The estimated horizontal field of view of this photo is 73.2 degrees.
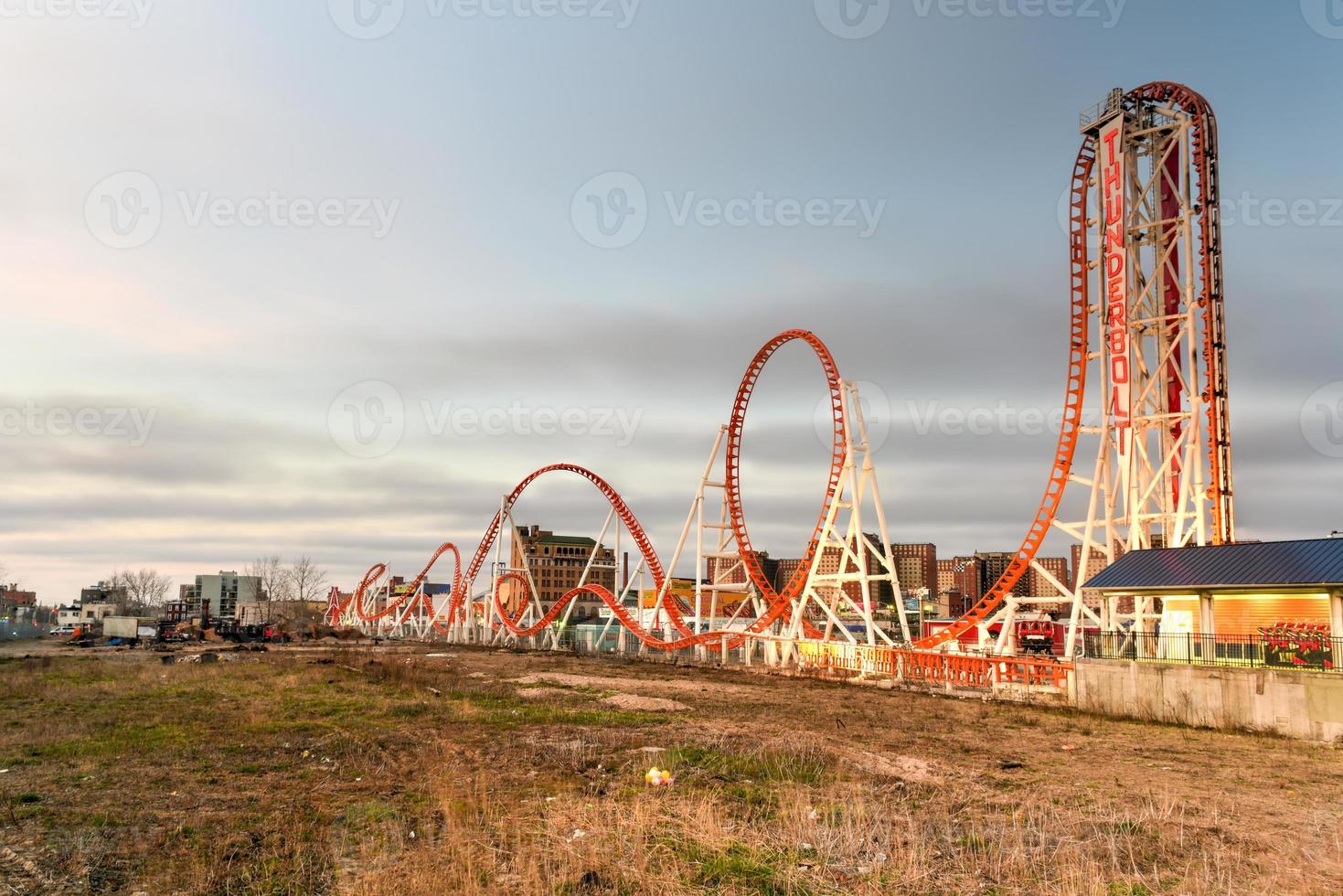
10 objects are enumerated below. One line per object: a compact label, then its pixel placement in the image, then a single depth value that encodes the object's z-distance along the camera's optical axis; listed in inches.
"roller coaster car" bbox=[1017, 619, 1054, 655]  1849.2
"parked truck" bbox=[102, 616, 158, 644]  3036.2
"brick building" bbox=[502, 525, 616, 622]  6033.5
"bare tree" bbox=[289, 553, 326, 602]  5300.2
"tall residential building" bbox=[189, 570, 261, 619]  6619.1
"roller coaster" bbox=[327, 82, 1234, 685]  1176.8
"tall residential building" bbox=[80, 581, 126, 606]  6230.3
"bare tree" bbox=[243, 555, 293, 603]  5477.4
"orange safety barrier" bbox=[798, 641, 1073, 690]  1068.2
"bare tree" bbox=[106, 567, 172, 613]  6678.2
